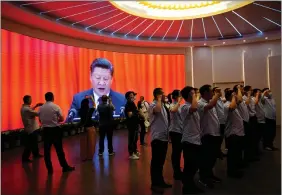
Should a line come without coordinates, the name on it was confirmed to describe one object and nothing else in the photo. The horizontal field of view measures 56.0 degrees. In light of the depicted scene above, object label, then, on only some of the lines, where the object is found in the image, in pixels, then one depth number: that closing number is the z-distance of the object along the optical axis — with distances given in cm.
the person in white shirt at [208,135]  384
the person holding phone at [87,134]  539
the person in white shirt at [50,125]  459
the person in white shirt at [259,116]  577
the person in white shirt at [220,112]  456
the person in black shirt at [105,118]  593
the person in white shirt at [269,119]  618
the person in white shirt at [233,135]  420
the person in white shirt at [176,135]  425
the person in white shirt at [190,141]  351
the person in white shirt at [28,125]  566
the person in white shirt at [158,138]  371
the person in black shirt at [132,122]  575
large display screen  738
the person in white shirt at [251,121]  520
